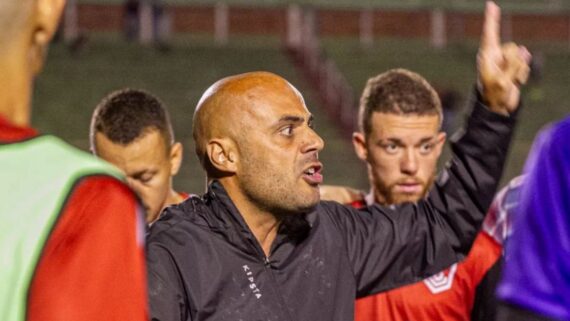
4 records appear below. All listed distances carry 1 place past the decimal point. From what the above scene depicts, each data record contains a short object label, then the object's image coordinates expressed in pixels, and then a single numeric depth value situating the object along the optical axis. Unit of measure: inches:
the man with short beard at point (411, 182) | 295.6
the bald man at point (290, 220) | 219.0
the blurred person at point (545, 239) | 156.9
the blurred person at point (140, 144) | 324.2
